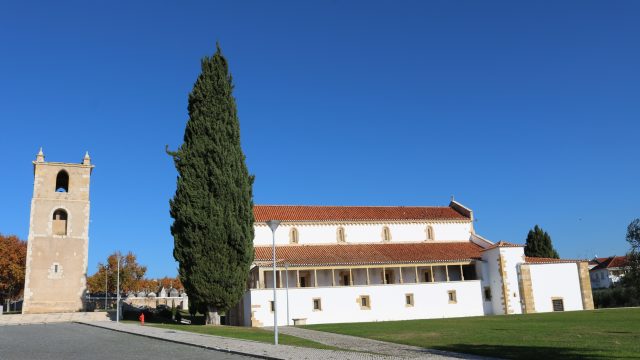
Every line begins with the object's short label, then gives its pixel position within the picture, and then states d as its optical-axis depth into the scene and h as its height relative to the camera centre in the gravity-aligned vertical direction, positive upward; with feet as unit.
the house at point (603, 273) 268.62 +1.98
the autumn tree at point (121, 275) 270.87 +12.63
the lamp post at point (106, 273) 250.78 +13.56
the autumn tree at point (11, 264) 204.13 +15.30
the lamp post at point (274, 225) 65.41 +8.13
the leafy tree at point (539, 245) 219.61 +13.96
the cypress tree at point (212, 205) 113.50 +19.14
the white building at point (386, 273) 133.80 +3.31
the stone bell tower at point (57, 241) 144.77 +16.95
